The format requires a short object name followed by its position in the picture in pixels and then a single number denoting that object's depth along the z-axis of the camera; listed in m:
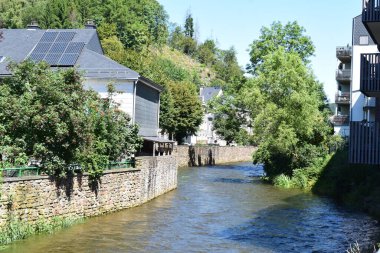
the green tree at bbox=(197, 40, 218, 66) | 168.62
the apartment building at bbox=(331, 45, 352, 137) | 59.00
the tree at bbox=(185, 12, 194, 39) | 189.12
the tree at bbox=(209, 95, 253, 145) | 65.38
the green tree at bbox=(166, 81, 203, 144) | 67.81
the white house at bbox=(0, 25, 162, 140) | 33.50
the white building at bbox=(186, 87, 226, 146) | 99.45
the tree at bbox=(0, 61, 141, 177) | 20.22
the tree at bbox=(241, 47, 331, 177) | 42.16
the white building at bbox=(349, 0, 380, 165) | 16.77
